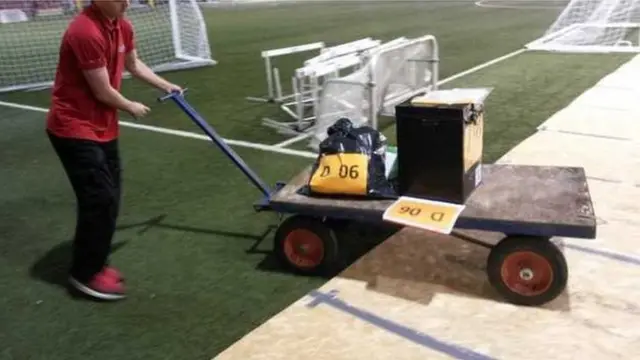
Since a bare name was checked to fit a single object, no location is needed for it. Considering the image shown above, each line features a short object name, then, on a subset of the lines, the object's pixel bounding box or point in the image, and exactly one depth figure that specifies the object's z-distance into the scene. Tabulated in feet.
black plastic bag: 9.77
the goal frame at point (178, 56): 29.55
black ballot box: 9.22
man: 8.91
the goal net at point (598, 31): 30.04
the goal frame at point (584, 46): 28.78
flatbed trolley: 8.90
